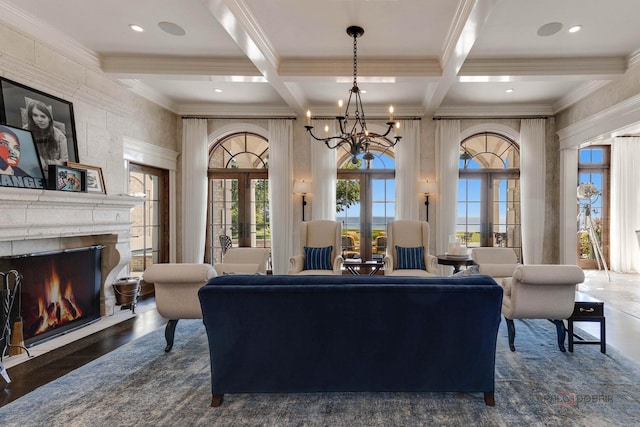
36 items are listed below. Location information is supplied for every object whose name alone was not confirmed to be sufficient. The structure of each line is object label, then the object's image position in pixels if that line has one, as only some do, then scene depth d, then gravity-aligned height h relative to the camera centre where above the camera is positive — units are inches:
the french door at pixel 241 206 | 254.8 +4.2
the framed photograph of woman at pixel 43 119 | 125.0 +37.0
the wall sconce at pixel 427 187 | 234.2 +17.4
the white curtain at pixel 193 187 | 240.2 +17.6
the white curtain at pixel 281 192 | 239.3 +14.1
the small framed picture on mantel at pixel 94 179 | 152.5 +14.8
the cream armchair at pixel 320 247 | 186.7 -21.5
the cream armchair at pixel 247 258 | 180.3 -25.5
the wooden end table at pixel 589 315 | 117.3 -36.2
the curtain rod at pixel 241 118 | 242.8 +68.6
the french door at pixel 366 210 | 251.9 +1.3
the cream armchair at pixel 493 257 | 177.4 -24.0
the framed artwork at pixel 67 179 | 135.2 +13.7
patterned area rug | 80.3 -49.7
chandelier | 136.2 +31.0
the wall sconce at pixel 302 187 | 234.1 +17.2
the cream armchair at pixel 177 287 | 115.4 -26.9
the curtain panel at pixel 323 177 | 239.0 +24.8
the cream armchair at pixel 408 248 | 185.5 -21.3
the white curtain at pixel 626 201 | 282.0 +9.5
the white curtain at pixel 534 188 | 232.5 +16.8
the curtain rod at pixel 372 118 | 238.1 +67.3
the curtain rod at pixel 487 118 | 236.6 +67.3
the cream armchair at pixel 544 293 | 111.3 -27.7
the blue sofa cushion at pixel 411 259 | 189.5 -26.7
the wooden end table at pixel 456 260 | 173.5 -25.4
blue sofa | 79.2 -29.3
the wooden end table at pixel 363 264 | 185.0 -29.0
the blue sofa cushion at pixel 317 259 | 191.6 -27.2
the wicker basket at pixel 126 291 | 168.7 -40.2
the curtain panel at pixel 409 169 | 237.3 +30.4
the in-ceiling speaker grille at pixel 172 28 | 136.3 +76.1
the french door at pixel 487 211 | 249.6 +0.8
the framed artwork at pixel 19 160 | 118.1 +18.9
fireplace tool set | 110.7 -36.5
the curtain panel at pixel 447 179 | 236.4 +23.2
